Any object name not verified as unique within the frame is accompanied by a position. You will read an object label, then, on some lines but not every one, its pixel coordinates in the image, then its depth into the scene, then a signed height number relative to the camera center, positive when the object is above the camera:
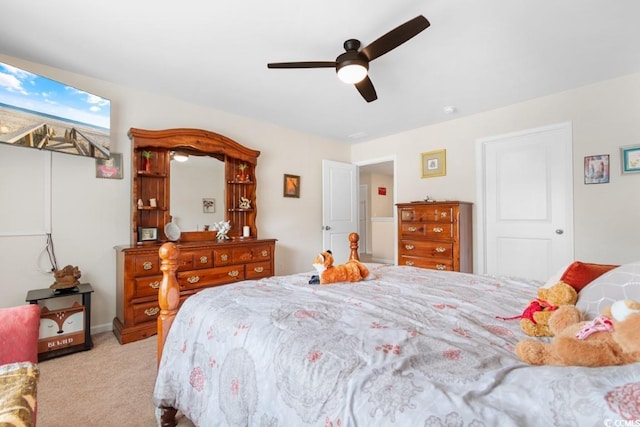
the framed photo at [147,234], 2.94 -0.17
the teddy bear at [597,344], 0.64 -0.31
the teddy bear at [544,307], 0.97 -0.33
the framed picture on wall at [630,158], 2.63 +0.51
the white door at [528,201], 3.07 +0.15
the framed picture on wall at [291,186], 4.25 +0.45
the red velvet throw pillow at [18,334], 1.23 -0.51
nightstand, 2.24 -0.87
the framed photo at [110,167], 2.81 +0.49
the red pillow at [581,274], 1.16 -0.24
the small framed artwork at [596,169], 2.78 +0.44
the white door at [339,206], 4.63 +0.16
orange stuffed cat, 1.73 -0.34
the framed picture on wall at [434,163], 3.96 +0.72
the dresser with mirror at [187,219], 2.63 -0.02
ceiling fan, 1.78 +1.09
